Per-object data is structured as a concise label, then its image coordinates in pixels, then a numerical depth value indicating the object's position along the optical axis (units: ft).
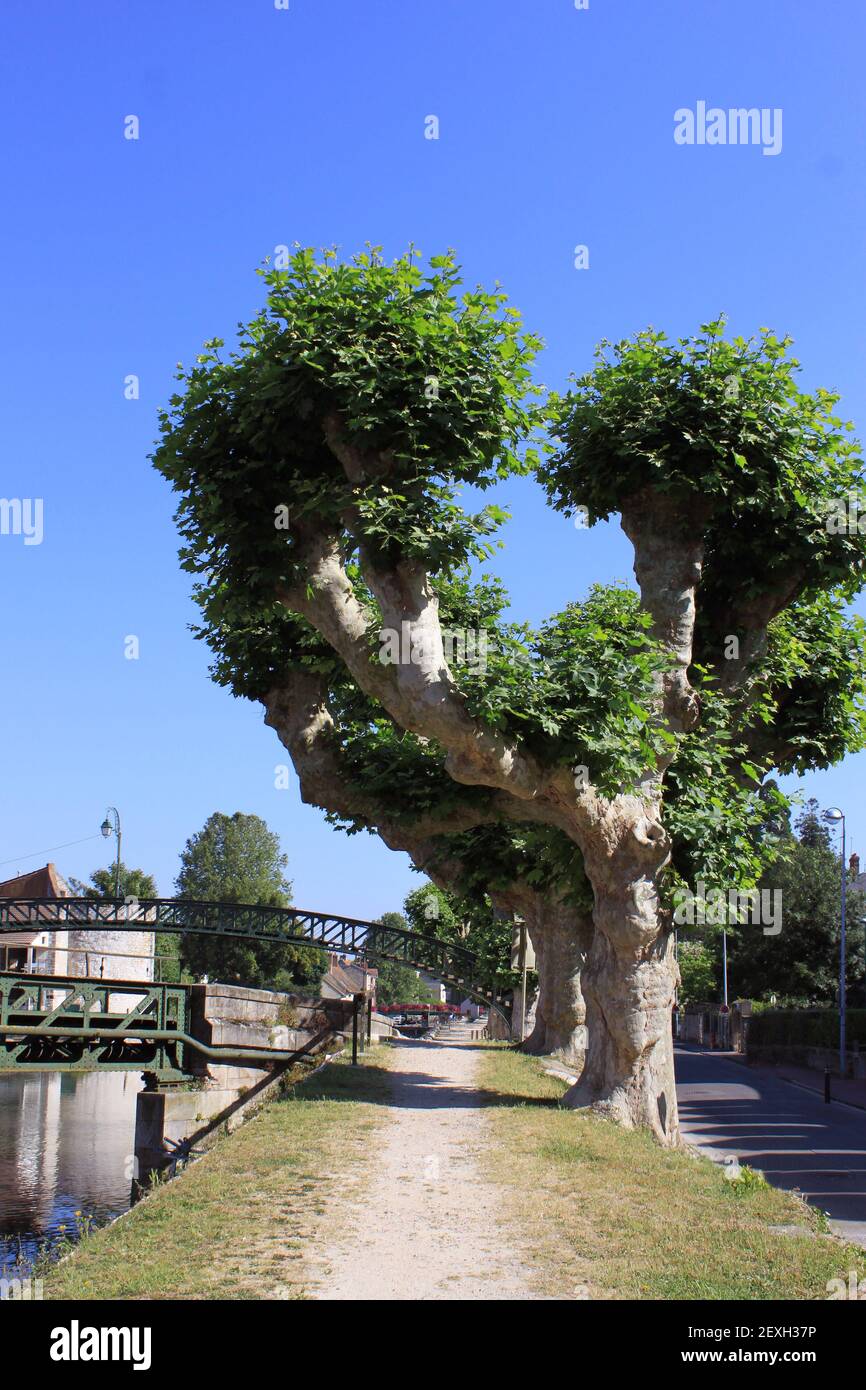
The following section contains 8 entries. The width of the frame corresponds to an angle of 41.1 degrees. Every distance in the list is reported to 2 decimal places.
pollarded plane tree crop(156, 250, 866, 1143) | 41.81
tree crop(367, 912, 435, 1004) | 397.19
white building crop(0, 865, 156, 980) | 190.08
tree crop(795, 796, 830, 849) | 247.09
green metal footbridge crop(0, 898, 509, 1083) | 65.00
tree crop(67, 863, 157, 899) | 253.24
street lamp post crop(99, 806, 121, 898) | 159.43
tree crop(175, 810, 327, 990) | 260.01
